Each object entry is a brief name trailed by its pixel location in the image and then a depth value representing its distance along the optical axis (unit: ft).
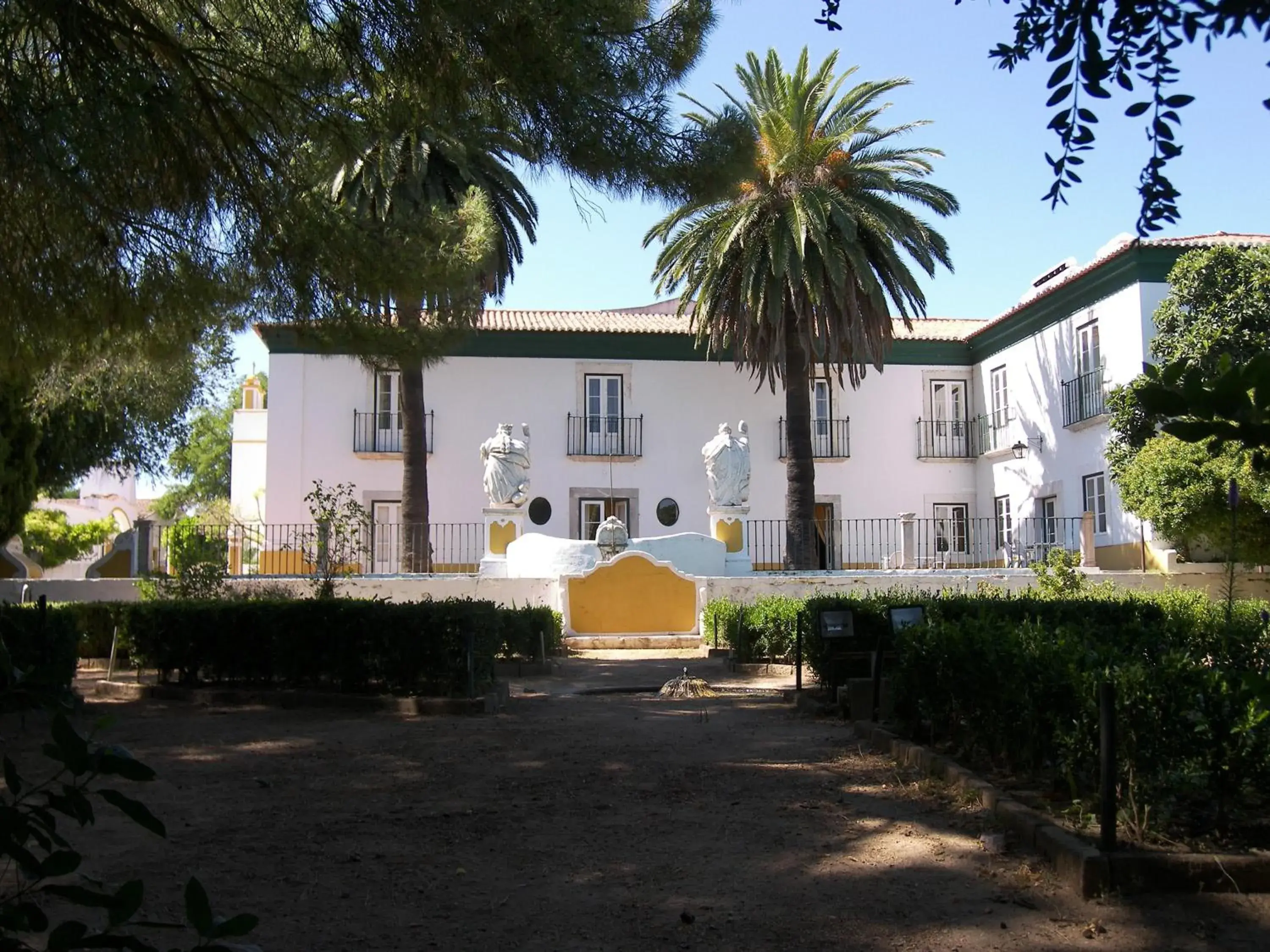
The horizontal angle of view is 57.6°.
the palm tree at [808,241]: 72.23
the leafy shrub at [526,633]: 47.26
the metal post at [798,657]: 35.78
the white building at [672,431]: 87.51
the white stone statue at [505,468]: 69.41
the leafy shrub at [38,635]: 32.12
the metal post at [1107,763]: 14.65
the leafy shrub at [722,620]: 49.93
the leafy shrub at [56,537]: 133.80
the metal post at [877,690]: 27.86
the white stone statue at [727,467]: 69.00
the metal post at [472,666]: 33.09
